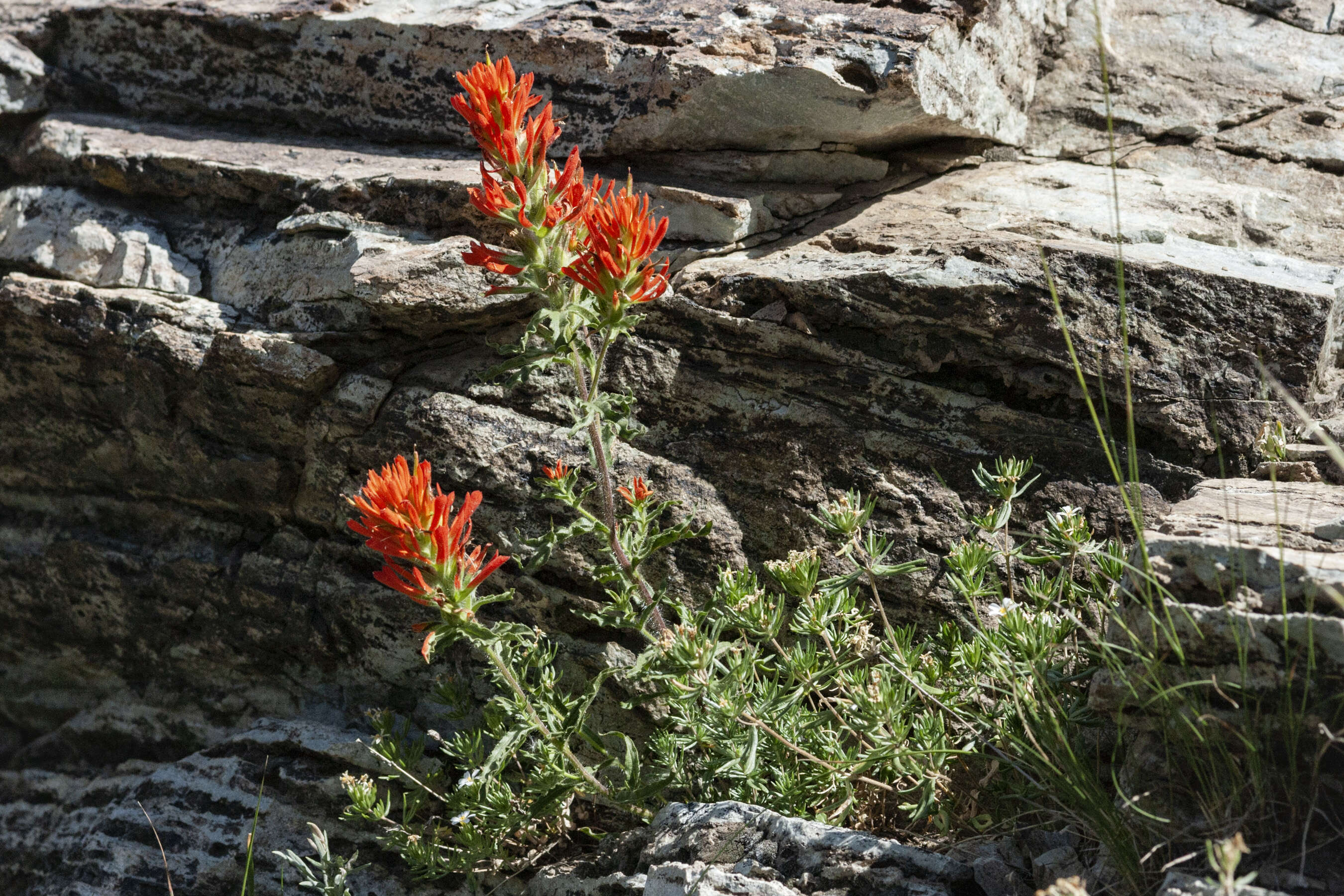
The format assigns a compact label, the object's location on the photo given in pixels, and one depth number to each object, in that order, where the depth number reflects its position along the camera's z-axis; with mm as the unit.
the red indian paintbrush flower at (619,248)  2643
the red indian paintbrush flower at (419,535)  2514
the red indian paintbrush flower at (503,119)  2662
